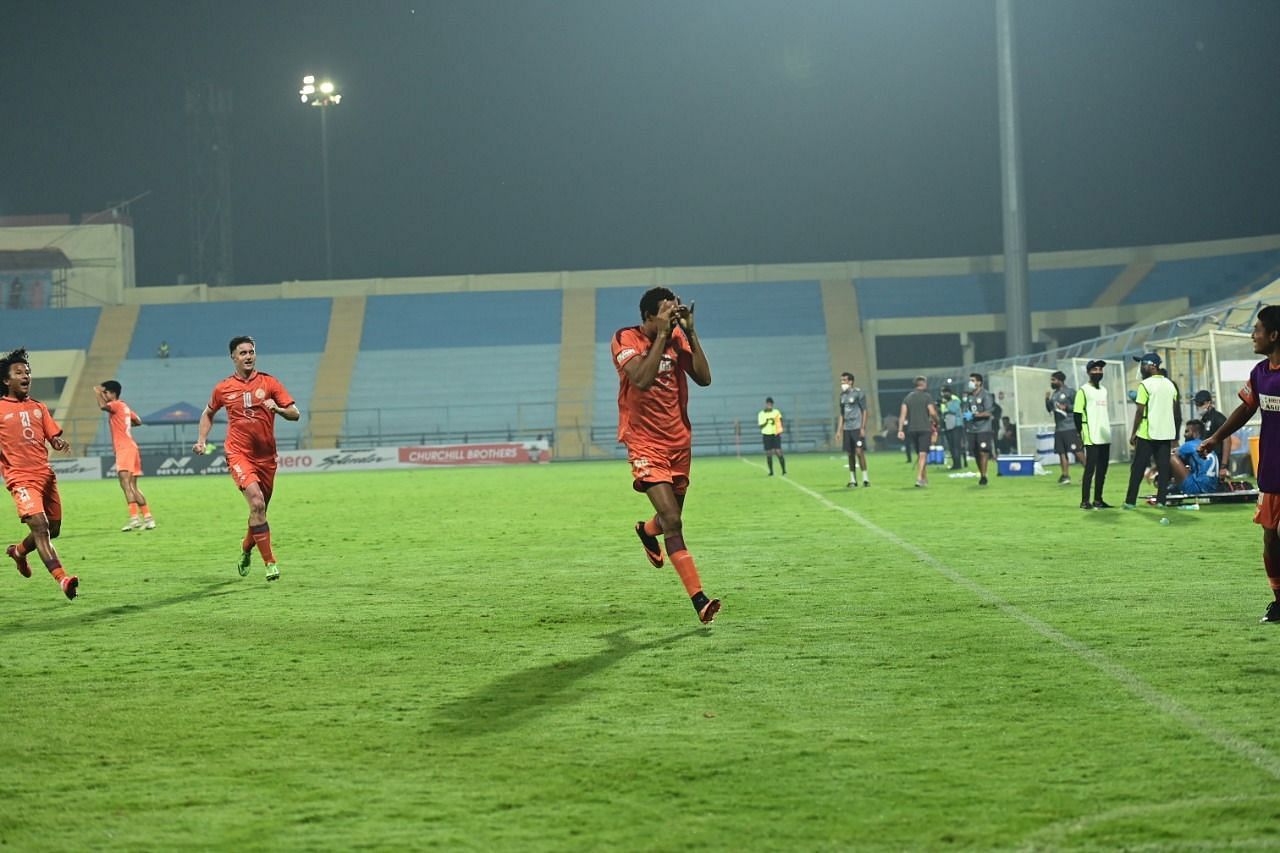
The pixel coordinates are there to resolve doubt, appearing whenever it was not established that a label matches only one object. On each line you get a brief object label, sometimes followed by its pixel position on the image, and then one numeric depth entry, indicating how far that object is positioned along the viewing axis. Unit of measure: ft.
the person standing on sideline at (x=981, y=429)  84.38
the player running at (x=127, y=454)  63.21
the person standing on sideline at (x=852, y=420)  83.15
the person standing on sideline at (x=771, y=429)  105.60
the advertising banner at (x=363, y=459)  153.89
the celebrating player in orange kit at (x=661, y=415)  28.86
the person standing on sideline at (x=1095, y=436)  60.90
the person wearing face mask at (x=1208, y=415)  65.57
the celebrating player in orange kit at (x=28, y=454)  37.68
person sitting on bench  61.41
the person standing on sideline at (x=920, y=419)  85.43
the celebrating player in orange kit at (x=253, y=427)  41.16
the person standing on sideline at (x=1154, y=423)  56.85
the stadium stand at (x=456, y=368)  188.44
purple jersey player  27.89
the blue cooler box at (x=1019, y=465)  95.25
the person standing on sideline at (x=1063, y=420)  82.12
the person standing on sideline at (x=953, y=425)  106.22
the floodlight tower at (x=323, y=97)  196.54
